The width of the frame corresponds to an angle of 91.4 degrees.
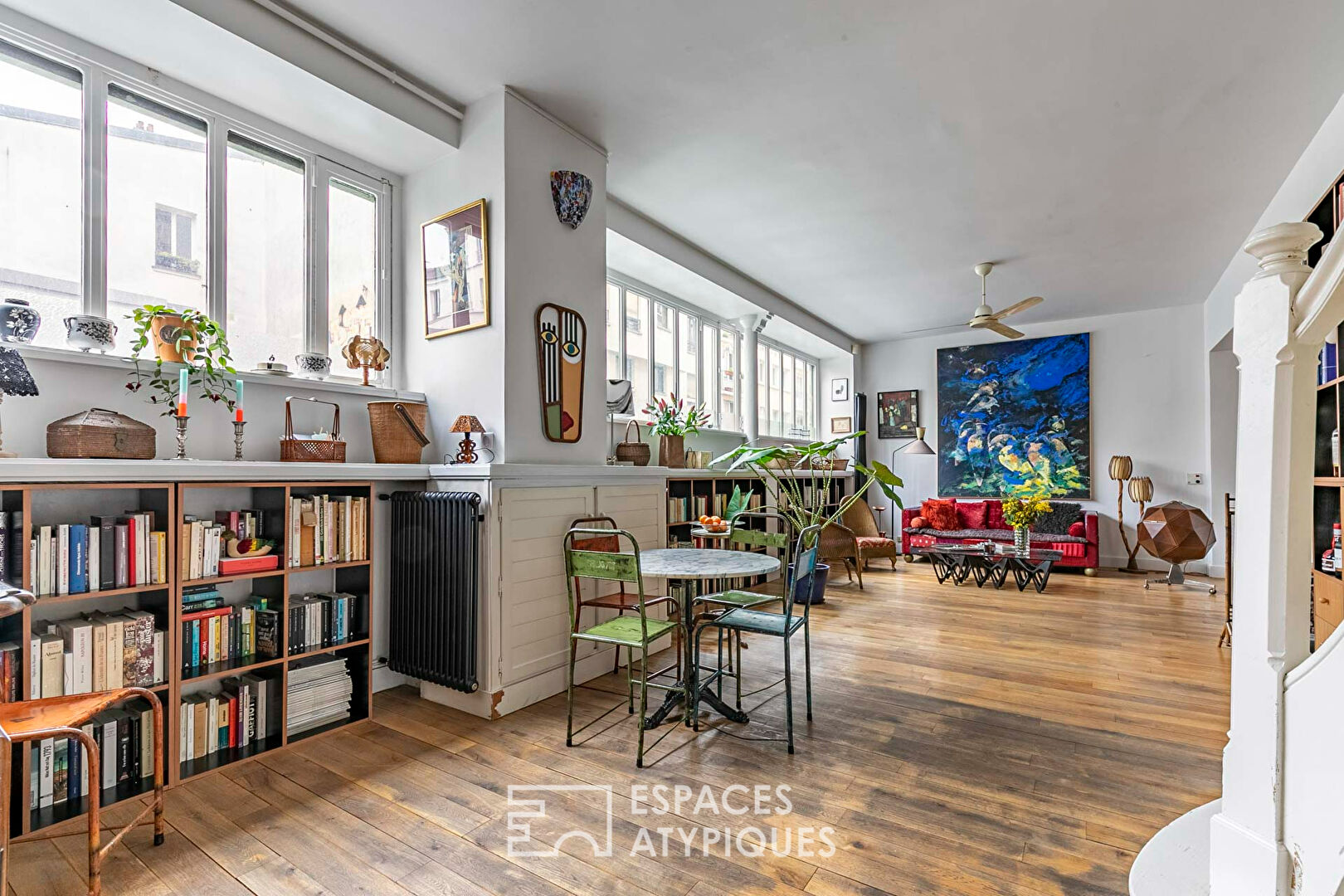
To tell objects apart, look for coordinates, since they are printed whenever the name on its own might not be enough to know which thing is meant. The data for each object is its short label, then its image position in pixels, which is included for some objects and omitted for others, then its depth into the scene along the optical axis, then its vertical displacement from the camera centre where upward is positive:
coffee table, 6.38 -1.20
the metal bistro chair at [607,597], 3.30 -0.78
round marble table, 2.76 -0.54
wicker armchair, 6.63 -1.04
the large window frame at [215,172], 2.63 +1.35
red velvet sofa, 7.37 -1.08
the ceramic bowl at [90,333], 2.48 +0.44
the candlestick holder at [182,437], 2.61 +0.04
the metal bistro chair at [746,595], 3.07 -0.71
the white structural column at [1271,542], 1.26 -0.19
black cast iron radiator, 3.08 -0.69
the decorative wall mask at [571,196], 3.60 +1.41
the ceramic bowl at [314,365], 3.22 +0.40
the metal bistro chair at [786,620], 2.75 -0.77
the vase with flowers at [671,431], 5.25 +0.13
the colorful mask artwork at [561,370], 3.52 +0.43
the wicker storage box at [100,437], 2.30 +0.03
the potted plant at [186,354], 2.62 +0.38
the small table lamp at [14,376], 2.12 +0.23
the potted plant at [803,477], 4.30 -0.30
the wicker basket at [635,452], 4.60 -0.04
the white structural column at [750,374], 7.21 +0.81
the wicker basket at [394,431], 3.28 +0.08
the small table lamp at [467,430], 3.28 +0.09
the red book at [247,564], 2.60 -0.48
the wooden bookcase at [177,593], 2.11 -0.60
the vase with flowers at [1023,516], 6.76 -0.72
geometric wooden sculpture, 6.40 -0.85
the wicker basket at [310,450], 2.98 -0.01
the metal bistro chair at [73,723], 1.61 -0.74
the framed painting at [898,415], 9.22 +0.46
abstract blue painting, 8.14 +0.39
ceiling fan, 5.73 +1.17
